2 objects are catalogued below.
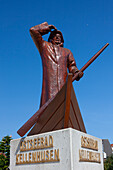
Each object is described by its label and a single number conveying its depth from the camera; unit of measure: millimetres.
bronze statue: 5324
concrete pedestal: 4844
